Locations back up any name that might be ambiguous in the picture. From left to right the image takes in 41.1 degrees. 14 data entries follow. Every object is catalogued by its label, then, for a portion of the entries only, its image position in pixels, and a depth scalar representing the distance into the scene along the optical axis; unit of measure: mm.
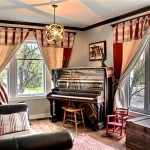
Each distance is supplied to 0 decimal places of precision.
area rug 3455
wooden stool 4570
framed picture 5171
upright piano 4477
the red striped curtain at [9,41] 4949
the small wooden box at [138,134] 3154
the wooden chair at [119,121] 4020
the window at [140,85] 4102
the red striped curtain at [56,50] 5410
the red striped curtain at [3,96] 4783
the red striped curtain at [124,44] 4106
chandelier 3680
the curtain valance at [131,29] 4008
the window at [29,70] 5352
